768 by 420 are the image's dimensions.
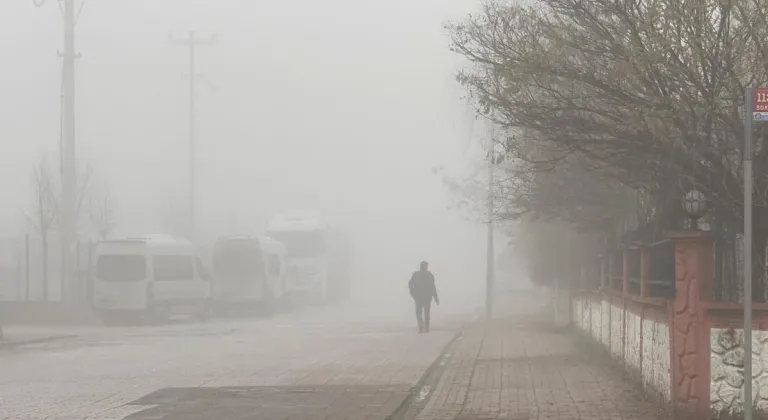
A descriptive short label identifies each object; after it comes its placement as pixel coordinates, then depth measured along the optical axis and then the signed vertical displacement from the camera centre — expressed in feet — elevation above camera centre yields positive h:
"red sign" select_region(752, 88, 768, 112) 28.96 +2.65
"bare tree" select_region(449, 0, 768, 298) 39.47 +4.53
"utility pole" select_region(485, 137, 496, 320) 127.54 -6.45
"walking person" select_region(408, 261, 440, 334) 96.15 -6.20
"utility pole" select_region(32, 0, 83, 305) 123.85 +5.52
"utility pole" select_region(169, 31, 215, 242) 175.77 +11.41
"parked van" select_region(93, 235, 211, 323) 117.29 -6.12
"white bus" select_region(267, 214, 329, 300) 171.13 -5.36
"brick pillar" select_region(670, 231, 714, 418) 37.17 -3.43
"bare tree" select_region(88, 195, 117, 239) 183.31 -0.06
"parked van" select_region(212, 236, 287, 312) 136.87 -6.48
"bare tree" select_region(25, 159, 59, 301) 144.21 +1.60
